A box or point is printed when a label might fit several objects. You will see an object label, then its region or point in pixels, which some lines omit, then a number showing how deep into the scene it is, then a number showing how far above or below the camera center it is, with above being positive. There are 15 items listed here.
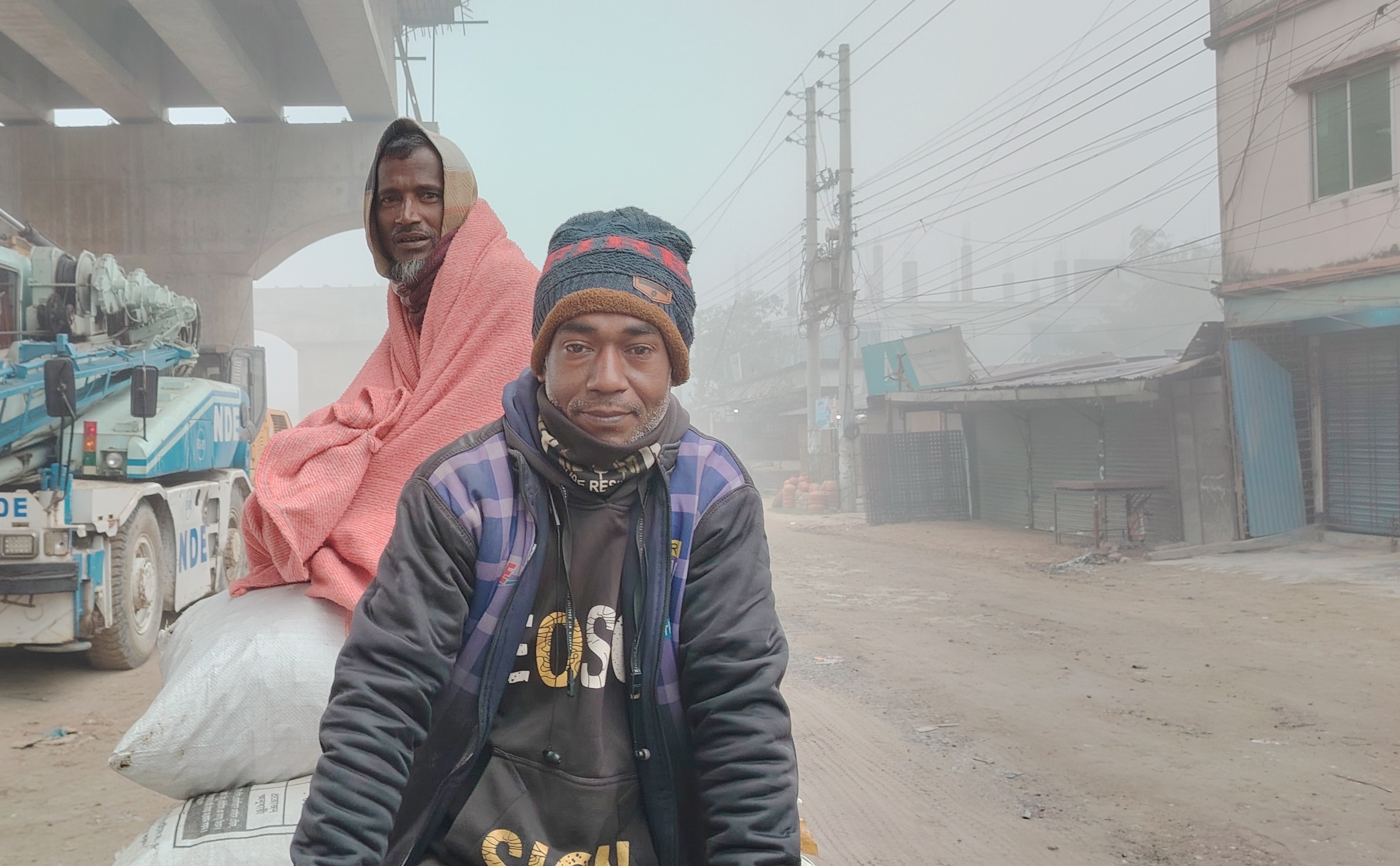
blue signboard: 21.25 +2.22
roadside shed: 13.87 +0.30
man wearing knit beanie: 1.57 -0.25
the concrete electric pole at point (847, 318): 24.00 +3.49
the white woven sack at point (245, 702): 2.19 -0.47
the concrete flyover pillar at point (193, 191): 15.72 +4.48
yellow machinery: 13.38 +0.75
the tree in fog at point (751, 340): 48.19 +6.03
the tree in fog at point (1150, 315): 44.09 +6.28
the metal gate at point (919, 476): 20.94 -0.23
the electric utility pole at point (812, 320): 25.22 +3.56
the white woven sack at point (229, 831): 2.19 -0.76
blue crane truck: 6.88 +0.14
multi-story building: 11.59 +2.34
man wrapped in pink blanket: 2.17 +0.22
